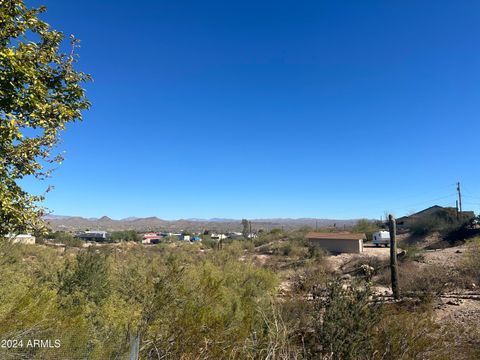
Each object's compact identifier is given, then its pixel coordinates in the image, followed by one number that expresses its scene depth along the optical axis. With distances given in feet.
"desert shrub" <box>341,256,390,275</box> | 105.01
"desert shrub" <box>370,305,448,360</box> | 22.80
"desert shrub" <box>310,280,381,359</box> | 22.63
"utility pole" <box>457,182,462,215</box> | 210.38
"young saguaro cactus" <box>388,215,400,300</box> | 69.64
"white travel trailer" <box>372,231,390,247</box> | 172.26
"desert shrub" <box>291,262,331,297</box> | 49.34
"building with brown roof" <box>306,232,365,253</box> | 147.13
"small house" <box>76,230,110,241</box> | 267.72
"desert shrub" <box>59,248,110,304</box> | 36.50
